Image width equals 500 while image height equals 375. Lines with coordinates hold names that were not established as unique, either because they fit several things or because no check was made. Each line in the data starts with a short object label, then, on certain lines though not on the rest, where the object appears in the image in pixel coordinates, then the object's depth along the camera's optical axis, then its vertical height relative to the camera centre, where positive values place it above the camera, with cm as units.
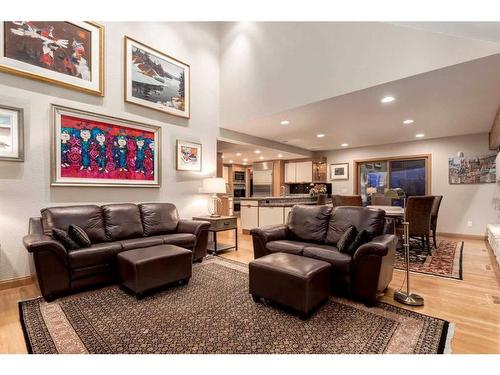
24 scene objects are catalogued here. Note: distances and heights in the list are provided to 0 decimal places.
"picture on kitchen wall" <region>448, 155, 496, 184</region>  539 +37
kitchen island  566 -55
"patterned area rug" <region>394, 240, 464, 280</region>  326 -111
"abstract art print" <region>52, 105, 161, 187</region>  324 +52
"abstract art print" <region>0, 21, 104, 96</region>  291 +171
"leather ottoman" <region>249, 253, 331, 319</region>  201 -81
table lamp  441 +1
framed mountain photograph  395 +182
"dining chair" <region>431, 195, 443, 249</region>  460 -49
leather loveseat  226 -65
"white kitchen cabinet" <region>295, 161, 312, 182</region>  834 +52
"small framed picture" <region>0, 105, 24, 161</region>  280 +60
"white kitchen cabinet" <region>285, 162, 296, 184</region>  881 +48
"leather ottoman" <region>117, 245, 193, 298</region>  244 -83
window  639 +30
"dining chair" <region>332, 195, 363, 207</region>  503 -29
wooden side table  418 -67
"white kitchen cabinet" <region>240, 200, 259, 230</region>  603 -68
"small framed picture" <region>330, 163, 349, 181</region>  773 +48
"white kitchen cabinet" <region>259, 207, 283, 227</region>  565 -67
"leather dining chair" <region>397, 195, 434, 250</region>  399 -44
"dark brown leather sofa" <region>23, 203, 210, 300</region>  243 -65
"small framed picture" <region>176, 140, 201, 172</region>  454 +57
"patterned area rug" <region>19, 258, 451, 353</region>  167 -108
